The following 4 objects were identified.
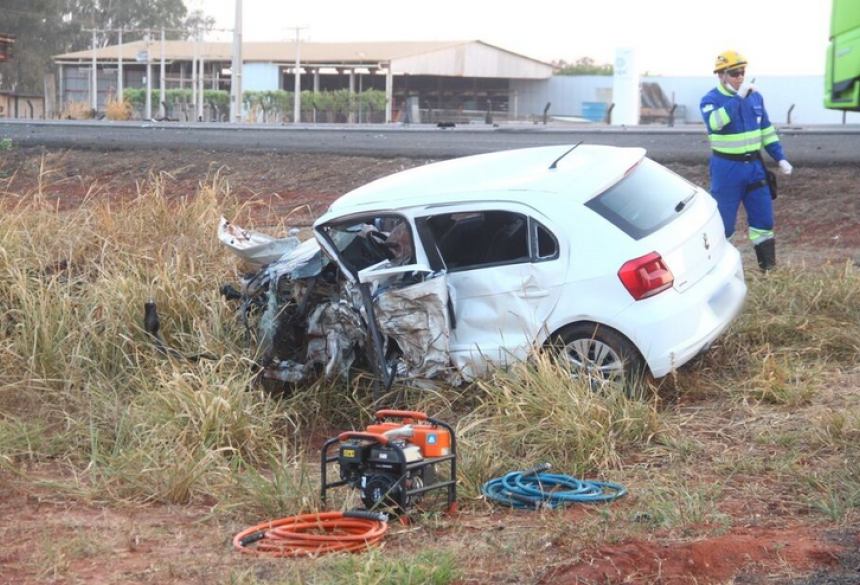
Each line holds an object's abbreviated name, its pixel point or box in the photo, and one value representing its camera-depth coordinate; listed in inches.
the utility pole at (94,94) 2409.0
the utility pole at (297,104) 1998.0
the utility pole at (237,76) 1680.6
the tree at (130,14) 3575.3
